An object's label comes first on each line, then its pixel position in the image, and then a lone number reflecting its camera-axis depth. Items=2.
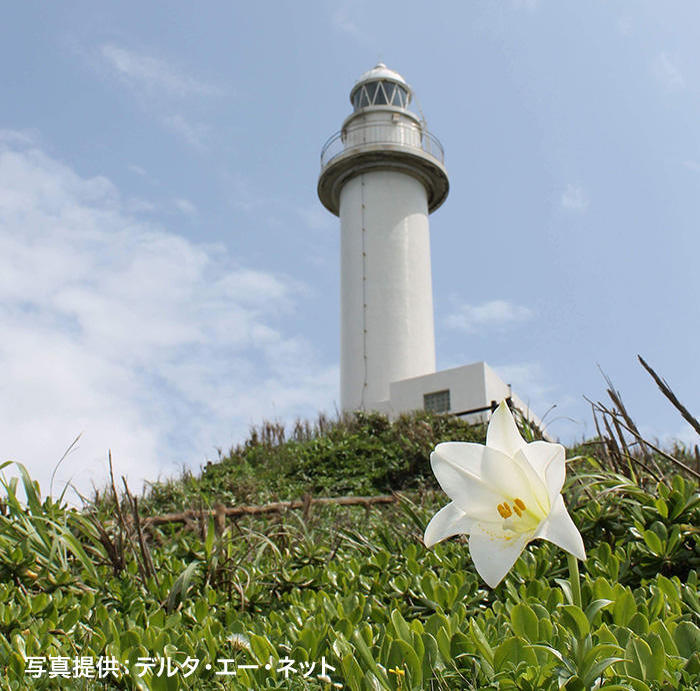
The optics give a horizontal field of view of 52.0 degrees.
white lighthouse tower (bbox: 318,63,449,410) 17.69
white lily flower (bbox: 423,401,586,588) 1.28
